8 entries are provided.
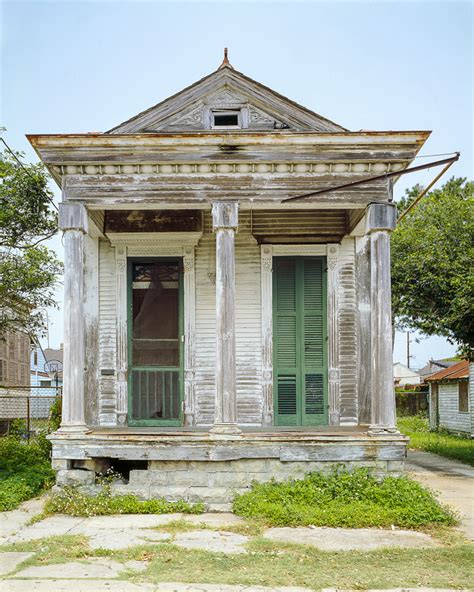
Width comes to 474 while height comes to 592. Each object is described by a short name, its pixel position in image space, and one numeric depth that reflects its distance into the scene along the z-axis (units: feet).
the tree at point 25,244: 36.19
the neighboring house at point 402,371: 256.73
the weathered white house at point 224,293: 29.53
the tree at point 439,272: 43.57
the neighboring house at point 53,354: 196.28
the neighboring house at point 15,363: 111.24
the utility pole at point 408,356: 255.17
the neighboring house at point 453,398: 81.10
